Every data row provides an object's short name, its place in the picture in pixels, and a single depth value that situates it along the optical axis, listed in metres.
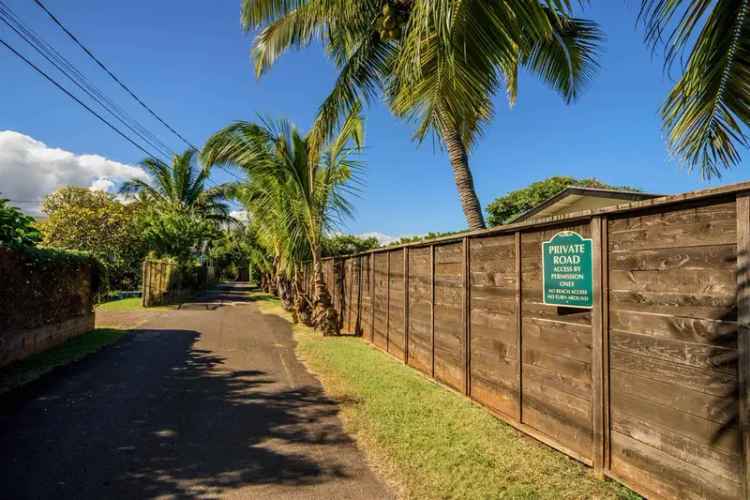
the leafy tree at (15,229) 6.57
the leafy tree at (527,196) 28.44
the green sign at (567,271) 3.22
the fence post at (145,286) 16.72
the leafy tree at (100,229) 22.56
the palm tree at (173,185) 24.59
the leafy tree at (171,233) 20.75
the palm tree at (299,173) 10.02
